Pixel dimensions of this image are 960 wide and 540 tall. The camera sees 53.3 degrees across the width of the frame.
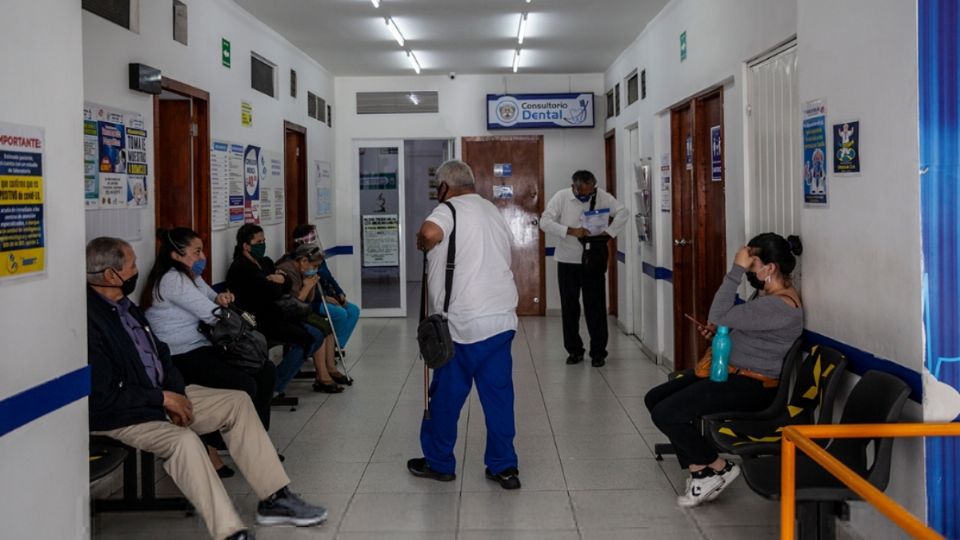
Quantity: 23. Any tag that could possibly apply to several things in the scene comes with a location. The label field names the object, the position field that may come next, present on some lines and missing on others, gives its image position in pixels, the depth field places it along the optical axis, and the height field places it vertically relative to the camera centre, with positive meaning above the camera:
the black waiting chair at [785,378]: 4.24 -0.59
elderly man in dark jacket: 3.91 -0.68
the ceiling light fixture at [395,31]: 8.36 +2.03
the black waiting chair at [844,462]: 3.30 -0.82
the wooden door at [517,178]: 12.02 +0.92
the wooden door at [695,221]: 6.59 +0.19
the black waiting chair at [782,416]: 3.93 -0.74
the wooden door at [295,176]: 9.52 +0.81
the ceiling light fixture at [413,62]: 10.28 +2.14
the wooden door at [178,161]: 6.43 +0.65
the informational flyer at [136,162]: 5.37 +0.55
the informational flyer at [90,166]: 4.86 +0.47
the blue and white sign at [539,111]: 11.81 +1.73
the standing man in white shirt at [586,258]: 8.38 -0.07
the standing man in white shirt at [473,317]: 4.71 -0.33
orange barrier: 2.63 -0.55
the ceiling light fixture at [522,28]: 8.18 +2.02
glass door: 12.01 +0.57
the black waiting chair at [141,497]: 4.40 -1.12
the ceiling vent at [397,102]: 11.88 +1.87
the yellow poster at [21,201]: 3.12 +0.20
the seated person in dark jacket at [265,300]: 6.61 -0.31
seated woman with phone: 4.38 -0.52
